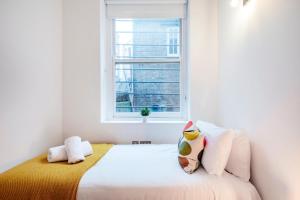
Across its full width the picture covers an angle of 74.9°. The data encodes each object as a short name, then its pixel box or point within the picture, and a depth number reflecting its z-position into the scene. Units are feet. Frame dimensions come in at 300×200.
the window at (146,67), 8.79
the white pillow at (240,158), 4.65
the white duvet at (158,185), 4.15
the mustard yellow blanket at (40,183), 4.25
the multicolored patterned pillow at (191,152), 4.88
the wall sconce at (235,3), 5.76
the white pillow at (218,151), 4.62
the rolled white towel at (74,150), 5.56
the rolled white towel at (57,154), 5.62
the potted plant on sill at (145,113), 8.13
